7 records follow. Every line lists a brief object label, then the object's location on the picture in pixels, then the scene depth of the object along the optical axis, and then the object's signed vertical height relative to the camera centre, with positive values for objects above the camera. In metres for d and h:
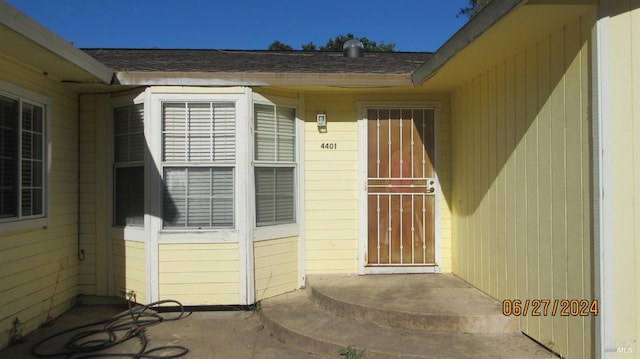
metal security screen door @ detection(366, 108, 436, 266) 5.41 -0.05
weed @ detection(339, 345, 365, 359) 3.45 -1.29
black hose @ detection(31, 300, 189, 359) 3.66 -1.35
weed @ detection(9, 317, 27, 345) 3.94 -1.31
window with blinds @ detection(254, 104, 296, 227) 5.00 +0.22
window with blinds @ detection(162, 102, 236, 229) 4.85 +0.26
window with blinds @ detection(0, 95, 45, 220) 3.97 +0.24
